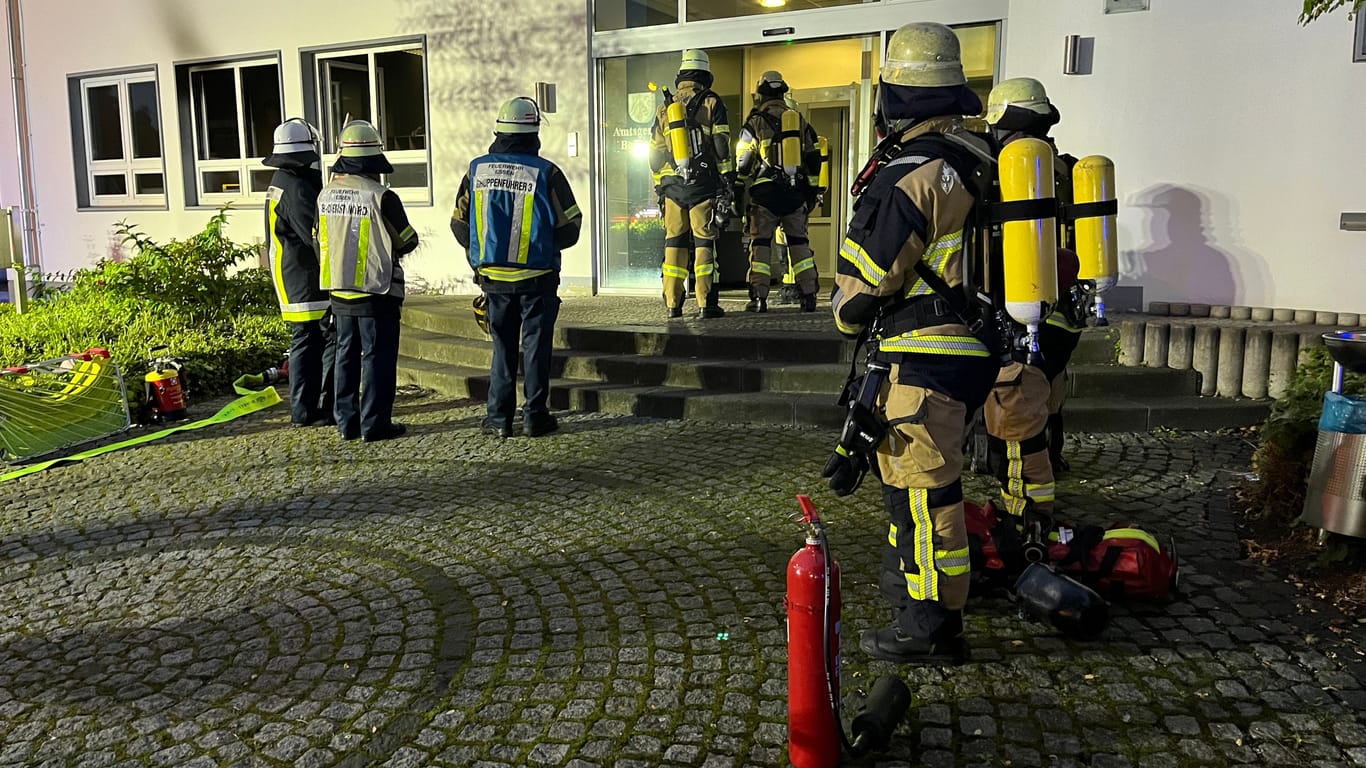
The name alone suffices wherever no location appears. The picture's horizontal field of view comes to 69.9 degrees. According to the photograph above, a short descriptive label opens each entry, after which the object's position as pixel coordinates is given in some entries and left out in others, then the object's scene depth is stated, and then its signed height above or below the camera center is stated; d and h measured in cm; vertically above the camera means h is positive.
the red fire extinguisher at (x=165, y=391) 752 -121
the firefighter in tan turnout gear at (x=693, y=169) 861 +57
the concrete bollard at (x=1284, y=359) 673 -88
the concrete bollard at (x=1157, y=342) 718 -81
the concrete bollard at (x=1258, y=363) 679 -91
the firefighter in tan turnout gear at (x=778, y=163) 891 +62
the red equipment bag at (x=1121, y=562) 387 -131
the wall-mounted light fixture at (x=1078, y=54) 808 +145
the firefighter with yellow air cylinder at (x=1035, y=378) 417 -63
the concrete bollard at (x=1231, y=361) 688 -91
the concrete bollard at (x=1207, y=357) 697 -89
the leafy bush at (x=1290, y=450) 465 -105
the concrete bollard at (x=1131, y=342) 729 -83
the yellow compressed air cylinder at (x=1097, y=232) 428 +0
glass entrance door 1118 +130
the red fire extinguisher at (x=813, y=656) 277 -120
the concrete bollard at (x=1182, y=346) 708 -83
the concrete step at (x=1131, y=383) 701 -108
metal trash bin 393 -93
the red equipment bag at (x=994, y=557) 400 -132
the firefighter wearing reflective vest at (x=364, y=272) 657 -26
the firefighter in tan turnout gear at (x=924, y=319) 327 -30
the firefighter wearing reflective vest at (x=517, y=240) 650 -5
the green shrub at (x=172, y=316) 871 -84
